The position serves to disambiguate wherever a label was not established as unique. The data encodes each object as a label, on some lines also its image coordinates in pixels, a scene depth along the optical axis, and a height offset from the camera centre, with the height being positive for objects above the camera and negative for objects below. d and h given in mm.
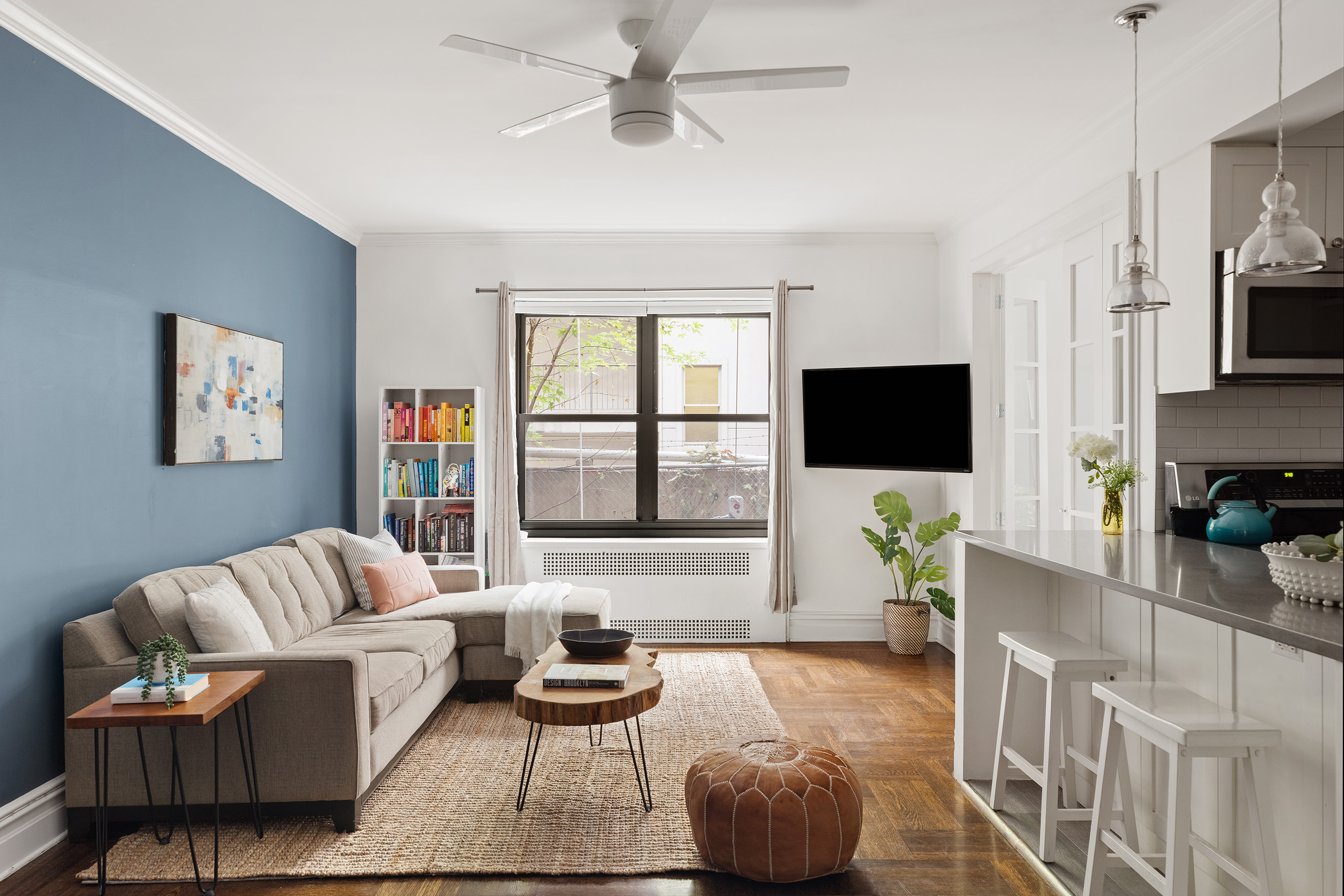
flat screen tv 4551 +150
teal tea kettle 2641 -271
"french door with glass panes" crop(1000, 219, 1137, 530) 3418 +329
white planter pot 2340 -667
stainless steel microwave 2684 +394
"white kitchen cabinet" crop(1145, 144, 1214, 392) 2768 +623
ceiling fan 2322 +1108
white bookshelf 4996 -73
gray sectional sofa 2619 -933
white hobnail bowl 1655 -282
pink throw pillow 4090 -724
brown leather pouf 2301 -1076
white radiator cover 5258 -878
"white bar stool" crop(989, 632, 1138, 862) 2430 -786
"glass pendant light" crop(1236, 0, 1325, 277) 1930 +489
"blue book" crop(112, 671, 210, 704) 2301 -713
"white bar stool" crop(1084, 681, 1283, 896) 1822 -705
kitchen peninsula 1800 -605
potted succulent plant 2330 -636
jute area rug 2477 -1290
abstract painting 3262 +223
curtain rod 5270 +1005
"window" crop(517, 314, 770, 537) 5461 +118
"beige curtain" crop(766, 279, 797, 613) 5164 -214
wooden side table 2229 -753
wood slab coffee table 2590 -846
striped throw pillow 4203 -593
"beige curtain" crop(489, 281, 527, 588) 5094 -147
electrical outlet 1915 -501
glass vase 3012 -270
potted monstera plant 4957 -795
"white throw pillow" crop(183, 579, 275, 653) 2807 -634
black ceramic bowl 3109 -779
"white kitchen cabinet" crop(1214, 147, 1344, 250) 2740 +864
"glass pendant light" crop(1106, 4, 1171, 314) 2520 +494
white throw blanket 3928 -900
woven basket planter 4969 -1132
